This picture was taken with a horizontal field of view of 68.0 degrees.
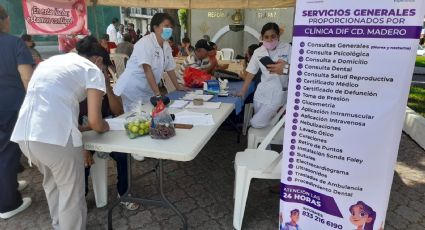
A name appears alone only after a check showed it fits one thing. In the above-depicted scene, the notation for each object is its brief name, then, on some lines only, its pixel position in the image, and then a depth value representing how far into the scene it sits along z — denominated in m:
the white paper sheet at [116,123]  2.22
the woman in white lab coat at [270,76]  3.07
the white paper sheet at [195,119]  2.36
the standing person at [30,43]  4.48
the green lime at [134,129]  2.02
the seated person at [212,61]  4.78
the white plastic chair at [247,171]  2.28
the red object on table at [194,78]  3.99
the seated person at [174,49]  7.47
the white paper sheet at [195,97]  3.22
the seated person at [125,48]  6.83
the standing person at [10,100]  2.39
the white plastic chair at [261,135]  3.03
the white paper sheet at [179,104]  2.89
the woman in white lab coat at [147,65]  3.09
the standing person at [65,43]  3.12
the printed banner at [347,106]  1.44
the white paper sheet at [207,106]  2.89
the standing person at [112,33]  11.18
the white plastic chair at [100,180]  2.58
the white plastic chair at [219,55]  7.55
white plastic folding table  1.83
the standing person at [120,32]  11.31
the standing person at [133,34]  10.27
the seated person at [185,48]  7.99
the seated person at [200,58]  4.72
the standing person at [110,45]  8.27
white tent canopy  4.18
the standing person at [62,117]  1.79
